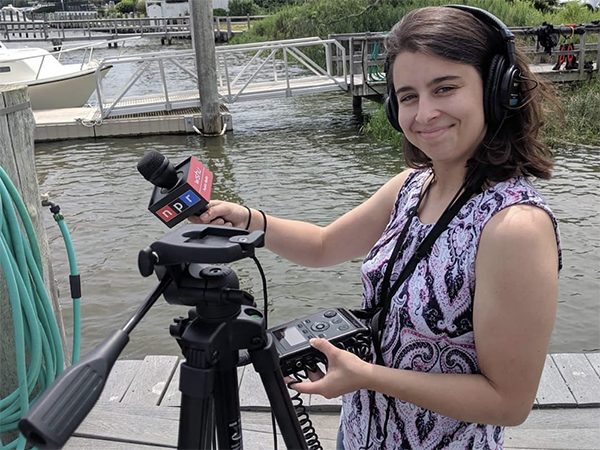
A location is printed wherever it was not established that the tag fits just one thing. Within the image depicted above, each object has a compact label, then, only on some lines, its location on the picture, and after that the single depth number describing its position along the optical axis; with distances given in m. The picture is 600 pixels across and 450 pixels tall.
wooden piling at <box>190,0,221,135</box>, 10.20
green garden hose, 1.87
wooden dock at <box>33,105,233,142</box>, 10.76
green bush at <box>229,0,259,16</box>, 47.12
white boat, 12.18
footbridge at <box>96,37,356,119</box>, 10.88
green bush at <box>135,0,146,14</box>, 60.44
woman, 1.05
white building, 50.56
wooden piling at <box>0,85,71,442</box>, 2.04
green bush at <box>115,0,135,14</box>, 61.91
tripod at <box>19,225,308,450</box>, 0.85
